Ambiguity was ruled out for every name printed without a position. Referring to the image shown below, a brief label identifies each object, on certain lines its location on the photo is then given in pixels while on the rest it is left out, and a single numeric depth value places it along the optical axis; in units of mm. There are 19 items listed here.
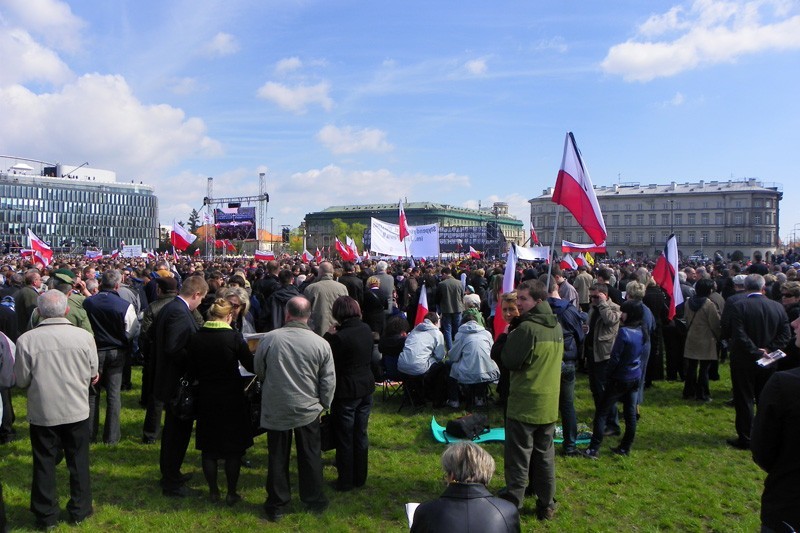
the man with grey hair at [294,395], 5352
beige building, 106125
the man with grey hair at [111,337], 7012
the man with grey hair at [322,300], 8844
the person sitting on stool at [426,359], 8844
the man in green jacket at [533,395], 5246
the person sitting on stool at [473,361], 8586
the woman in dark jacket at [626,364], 6594
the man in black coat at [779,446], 3092
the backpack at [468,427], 7516
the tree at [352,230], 113544
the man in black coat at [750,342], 7297
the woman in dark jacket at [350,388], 5852
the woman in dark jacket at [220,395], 5562
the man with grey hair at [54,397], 5109
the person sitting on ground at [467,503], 2828
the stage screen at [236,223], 42969
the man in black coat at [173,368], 5910
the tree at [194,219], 142500
